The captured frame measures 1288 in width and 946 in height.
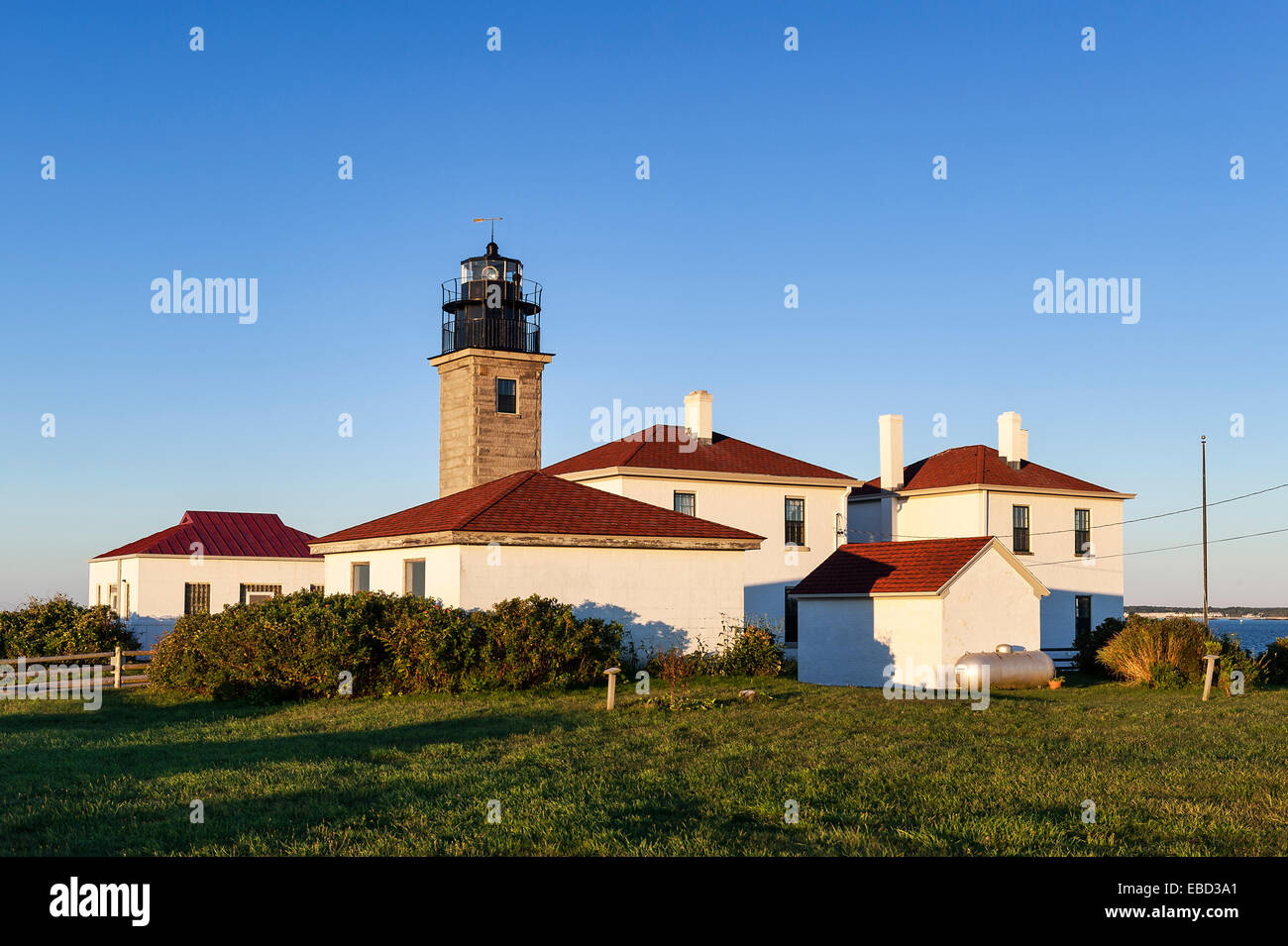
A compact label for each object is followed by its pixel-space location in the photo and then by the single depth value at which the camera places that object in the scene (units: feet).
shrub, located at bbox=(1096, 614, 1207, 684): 91.86
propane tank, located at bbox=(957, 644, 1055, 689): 88.07
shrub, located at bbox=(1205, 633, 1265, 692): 87.25
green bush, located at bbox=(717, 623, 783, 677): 91.15
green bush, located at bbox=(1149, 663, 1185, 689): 90.94
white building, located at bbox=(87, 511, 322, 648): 135.23
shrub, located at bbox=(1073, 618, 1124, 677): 112.24
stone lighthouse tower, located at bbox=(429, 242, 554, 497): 134.21
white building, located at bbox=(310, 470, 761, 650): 84.74
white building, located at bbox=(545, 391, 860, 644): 133.18
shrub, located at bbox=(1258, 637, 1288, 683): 99.39
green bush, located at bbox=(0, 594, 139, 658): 107.45
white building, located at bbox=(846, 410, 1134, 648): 149.48
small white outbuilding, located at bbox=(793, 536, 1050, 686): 91.20
